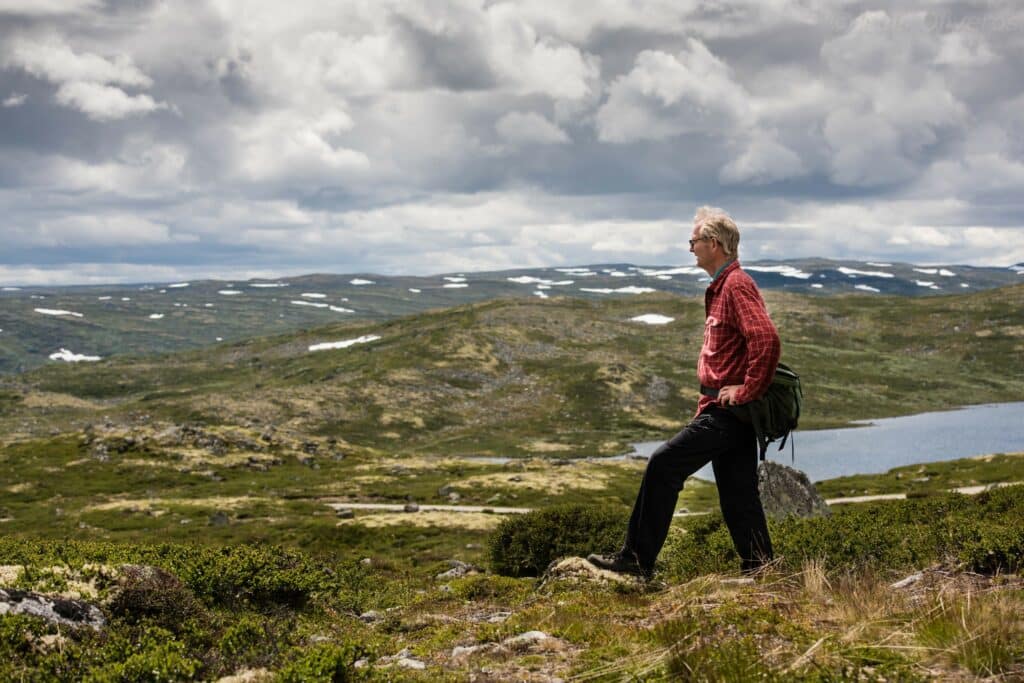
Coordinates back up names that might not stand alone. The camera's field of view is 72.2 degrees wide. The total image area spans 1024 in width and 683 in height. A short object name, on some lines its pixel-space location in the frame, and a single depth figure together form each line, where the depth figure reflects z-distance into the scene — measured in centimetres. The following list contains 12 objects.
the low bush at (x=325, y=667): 684
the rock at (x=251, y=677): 712
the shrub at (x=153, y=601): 951
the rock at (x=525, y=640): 848
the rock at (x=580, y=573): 1082
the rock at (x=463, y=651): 861
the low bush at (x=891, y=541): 1130
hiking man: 926
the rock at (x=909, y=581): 931
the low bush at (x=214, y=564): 1216
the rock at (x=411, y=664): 827
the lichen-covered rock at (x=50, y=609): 834
